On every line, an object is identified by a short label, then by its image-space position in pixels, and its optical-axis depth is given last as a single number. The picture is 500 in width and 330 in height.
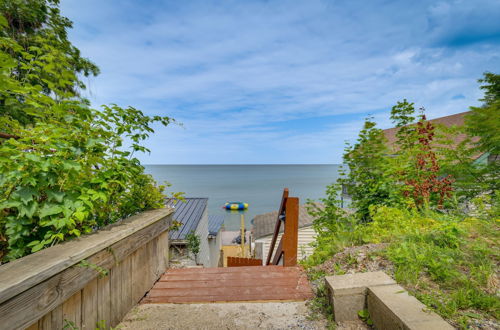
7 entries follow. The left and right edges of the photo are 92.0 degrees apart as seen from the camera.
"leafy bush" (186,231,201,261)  8.09
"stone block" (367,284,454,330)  1.51
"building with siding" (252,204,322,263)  14.31
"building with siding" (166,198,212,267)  8.26
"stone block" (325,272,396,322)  2.05
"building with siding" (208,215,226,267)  14.73
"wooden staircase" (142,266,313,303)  2.62
